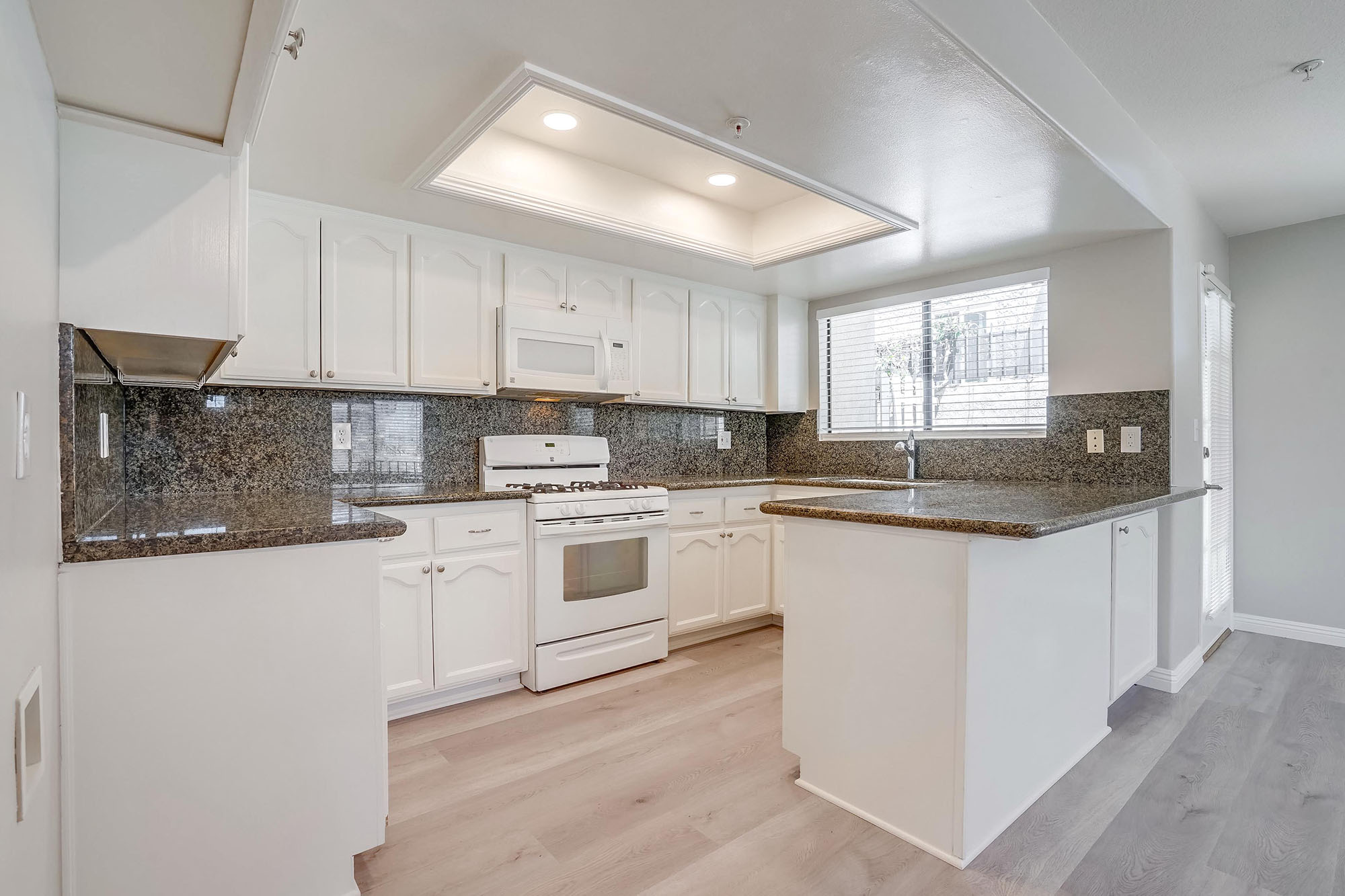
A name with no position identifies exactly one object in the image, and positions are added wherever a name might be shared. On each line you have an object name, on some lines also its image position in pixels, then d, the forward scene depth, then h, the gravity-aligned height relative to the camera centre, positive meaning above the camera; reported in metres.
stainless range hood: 1.63 +0.27
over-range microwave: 3.12 +0.44
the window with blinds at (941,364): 3.53 +0.47
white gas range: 2.95 -0.55
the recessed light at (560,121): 2.46 +1.21
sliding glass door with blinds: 3.41 -0.04
